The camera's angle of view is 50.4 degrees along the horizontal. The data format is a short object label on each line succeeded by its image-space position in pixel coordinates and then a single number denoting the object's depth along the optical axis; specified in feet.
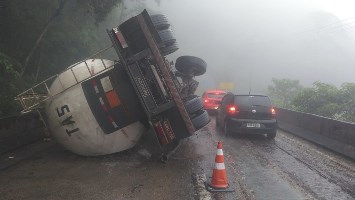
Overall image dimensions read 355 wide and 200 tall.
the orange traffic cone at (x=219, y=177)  22.11
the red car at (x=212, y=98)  69.56
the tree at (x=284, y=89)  186.74
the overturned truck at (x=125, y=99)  27.17
